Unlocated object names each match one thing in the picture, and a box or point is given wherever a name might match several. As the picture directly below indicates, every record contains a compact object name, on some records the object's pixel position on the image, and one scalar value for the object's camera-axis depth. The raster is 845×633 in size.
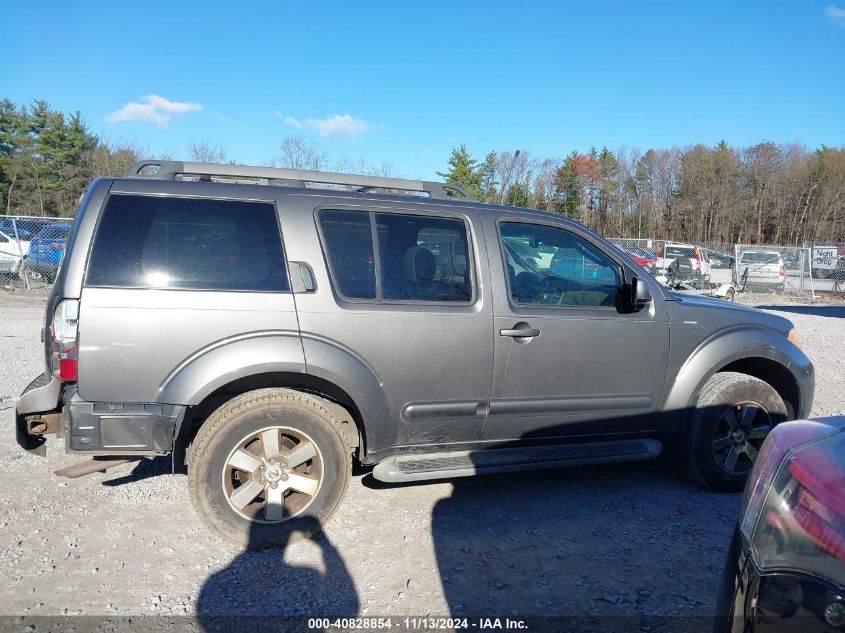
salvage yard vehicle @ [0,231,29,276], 15.62
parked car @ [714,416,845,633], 1.34
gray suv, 3.11
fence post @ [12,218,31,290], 15.34
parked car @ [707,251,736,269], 27.16
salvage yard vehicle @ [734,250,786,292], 21.72
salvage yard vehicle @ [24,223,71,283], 15.39
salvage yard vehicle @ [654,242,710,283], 20.88
